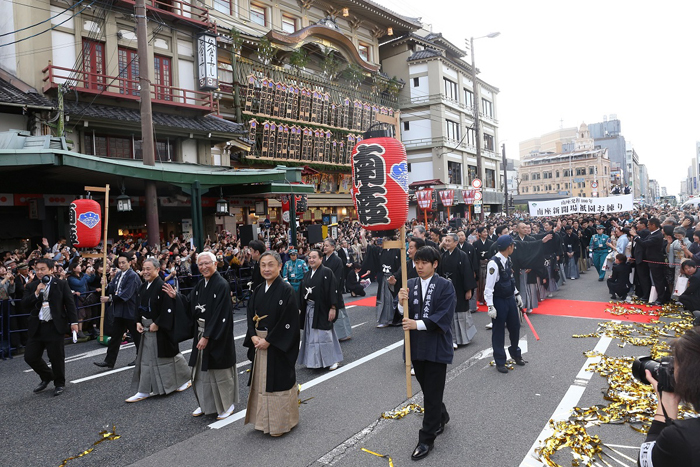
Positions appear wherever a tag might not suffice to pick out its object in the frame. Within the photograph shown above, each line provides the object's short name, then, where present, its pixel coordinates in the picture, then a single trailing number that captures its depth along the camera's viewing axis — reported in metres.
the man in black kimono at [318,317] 6.61
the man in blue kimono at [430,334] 3.99
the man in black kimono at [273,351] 4.50
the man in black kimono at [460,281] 7.43
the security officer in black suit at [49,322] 6.00
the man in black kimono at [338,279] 7.57
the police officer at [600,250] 14.10
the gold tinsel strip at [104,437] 4.28
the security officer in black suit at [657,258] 9.69
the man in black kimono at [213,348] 4.91
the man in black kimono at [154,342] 5.67
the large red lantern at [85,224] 10.09
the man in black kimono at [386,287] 9.13
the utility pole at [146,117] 12.29
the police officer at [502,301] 6.00
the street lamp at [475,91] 22.84
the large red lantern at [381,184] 5.95
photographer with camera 1.85
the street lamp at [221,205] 16.94
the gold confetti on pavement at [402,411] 4.79
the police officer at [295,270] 9.11
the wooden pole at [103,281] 8.21
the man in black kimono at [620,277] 10.64
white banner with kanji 16.73
